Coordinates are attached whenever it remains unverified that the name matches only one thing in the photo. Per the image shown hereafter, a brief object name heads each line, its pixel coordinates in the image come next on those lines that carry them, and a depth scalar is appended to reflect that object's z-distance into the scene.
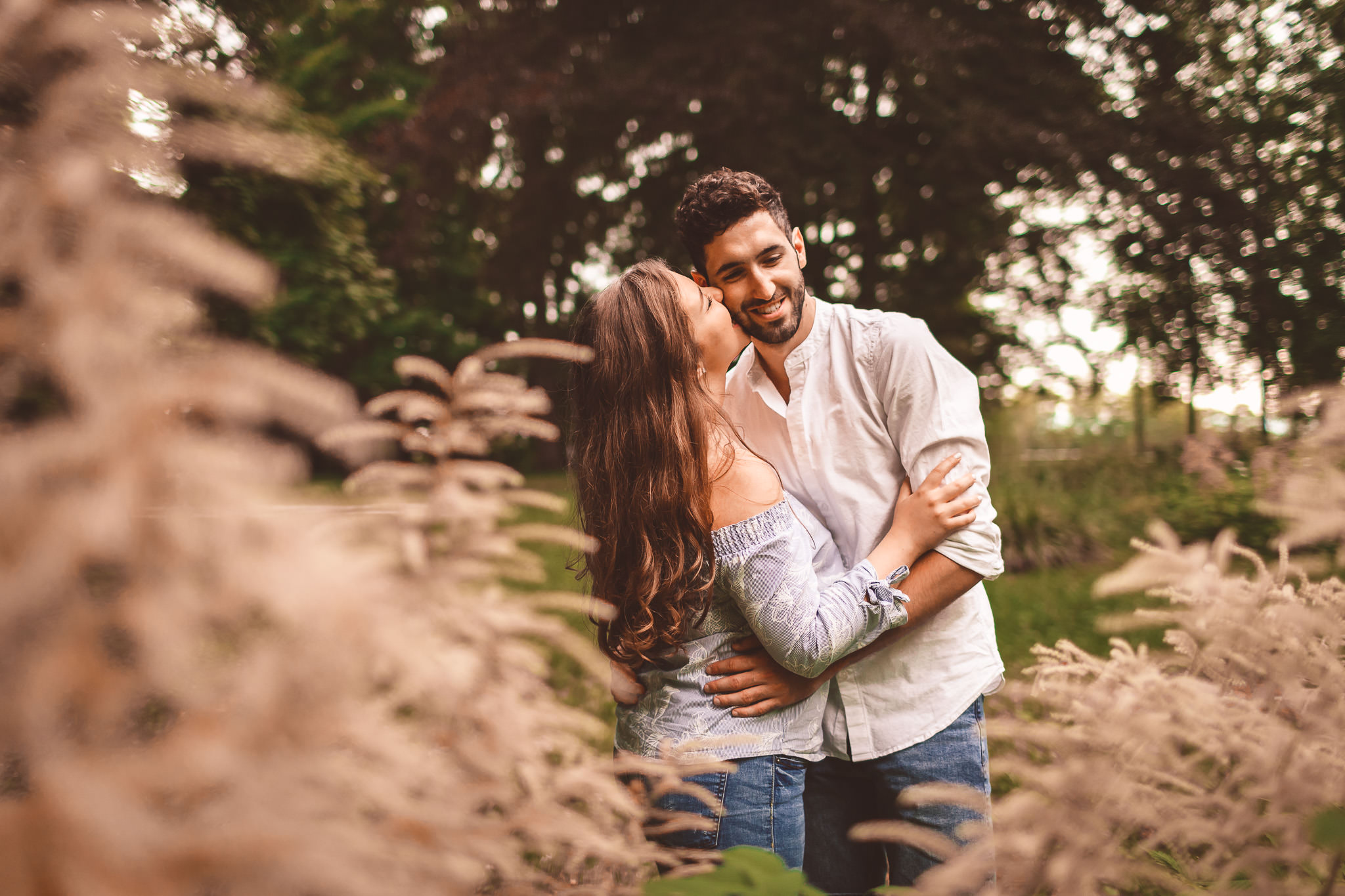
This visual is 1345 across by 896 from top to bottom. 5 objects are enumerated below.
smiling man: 2.00
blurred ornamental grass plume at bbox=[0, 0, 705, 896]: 0.62
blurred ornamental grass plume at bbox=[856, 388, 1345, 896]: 1.01
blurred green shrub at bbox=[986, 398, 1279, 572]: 8.81
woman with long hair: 1.85
